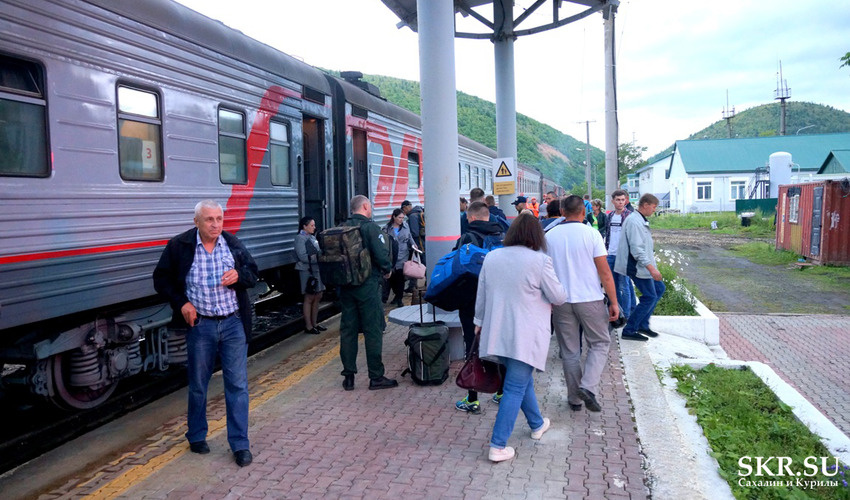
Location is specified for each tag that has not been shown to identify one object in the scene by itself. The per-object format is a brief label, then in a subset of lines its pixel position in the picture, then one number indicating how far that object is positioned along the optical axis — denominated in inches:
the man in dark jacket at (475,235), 236.1
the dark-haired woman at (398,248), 395.9
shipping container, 626.8
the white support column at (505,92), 551.8
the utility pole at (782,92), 2829.7
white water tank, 1537.9
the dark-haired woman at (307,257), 341.7
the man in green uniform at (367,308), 243.0
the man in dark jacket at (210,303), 178.7
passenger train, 188.7
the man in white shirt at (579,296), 213.6
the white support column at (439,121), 290.7
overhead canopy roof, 504.4
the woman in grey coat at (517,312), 176.7
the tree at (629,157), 2731.3
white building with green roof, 2010.3
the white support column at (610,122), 518.9
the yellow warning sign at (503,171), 513.0
